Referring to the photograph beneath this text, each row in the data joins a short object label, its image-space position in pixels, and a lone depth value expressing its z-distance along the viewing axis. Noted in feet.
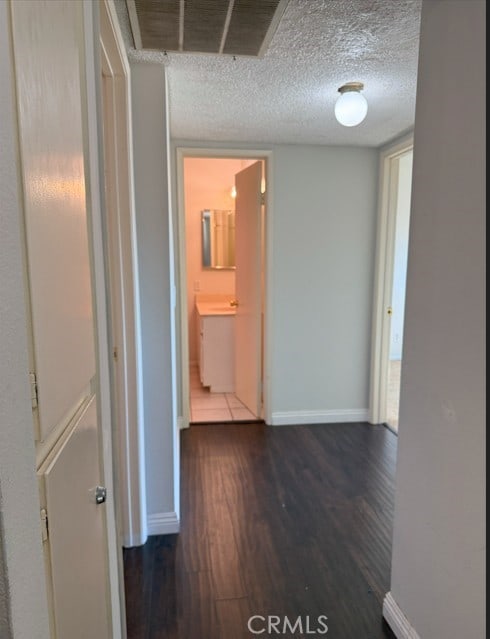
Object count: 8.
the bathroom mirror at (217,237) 16.40
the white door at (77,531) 2.36
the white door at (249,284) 11.37
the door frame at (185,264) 10.52
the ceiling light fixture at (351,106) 6.91
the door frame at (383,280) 10.78
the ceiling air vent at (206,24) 4.81
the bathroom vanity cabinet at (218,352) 14.01
